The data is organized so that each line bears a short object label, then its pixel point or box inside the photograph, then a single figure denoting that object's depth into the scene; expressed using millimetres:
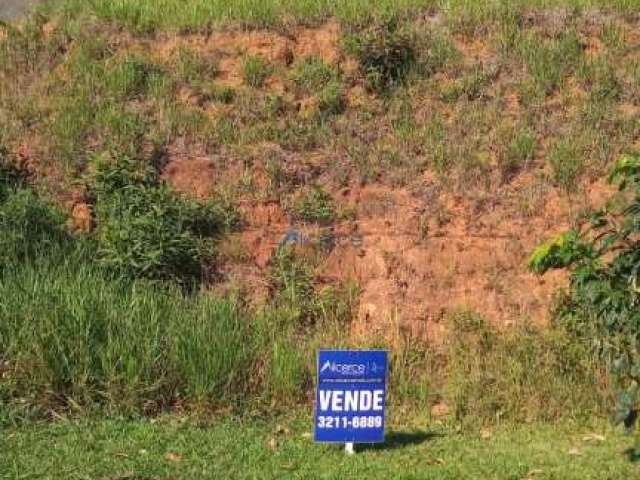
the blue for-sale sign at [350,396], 5883
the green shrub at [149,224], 8305
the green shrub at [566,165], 9664
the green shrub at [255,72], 11023
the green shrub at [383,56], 10891
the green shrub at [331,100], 10633
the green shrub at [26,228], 8070
